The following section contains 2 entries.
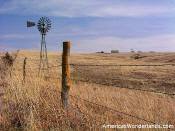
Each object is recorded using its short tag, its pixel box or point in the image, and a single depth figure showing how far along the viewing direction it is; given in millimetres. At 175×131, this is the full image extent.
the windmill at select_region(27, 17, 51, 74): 9034
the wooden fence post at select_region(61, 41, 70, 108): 4156
